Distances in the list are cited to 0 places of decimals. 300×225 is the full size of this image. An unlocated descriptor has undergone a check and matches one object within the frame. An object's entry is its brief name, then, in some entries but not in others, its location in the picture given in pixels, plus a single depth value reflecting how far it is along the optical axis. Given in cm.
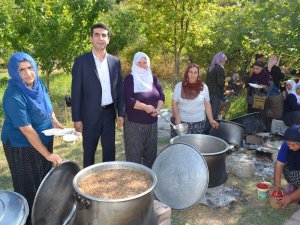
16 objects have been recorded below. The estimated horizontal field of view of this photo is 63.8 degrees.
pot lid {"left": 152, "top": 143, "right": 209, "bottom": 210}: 267
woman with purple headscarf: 492
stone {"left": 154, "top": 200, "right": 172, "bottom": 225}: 238
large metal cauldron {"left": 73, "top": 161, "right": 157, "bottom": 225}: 179
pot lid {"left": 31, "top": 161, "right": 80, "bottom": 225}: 194
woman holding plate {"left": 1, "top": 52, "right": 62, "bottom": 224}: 206
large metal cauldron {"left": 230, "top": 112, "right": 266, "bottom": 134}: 479
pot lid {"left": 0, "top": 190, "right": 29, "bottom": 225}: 166
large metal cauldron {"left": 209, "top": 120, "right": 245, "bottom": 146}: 403
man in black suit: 265
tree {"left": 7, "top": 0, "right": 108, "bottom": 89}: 505
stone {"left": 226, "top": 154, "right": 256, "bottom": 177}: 358
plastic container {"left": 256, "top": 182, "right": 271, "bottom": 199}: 306
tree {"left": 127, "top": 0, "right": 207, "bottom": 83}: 650
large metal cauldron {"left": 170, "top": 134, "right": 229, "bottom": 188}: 298
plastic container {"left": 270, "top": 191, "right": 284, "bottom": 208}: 286
